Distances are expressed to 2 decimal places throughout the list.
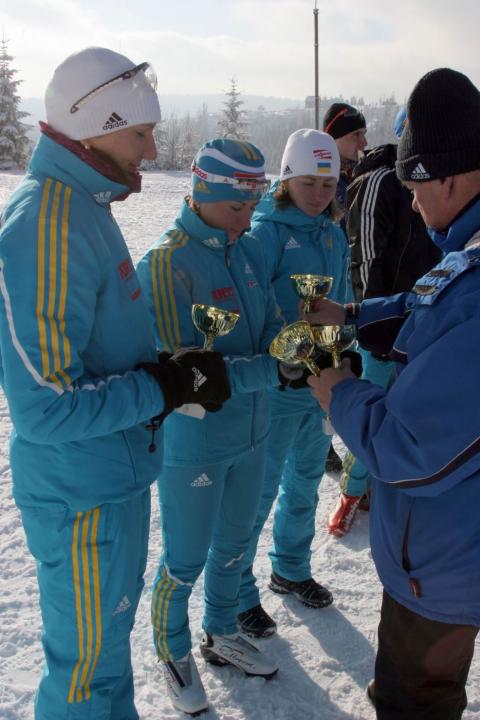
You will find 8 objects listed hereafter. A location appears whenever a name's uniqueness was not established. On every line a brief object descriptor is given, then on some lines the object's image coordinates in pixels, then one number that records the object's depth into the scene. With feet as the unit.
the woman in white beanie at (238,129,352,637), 10.71
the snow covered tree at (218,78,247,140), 148.87
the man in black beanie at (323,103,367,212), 17.06
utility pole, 40.09
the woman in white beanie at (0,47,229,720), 5.61
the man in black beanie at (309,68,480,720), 5.11
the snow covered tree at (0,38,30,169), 117.60
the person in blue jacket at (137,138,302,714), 8.30
